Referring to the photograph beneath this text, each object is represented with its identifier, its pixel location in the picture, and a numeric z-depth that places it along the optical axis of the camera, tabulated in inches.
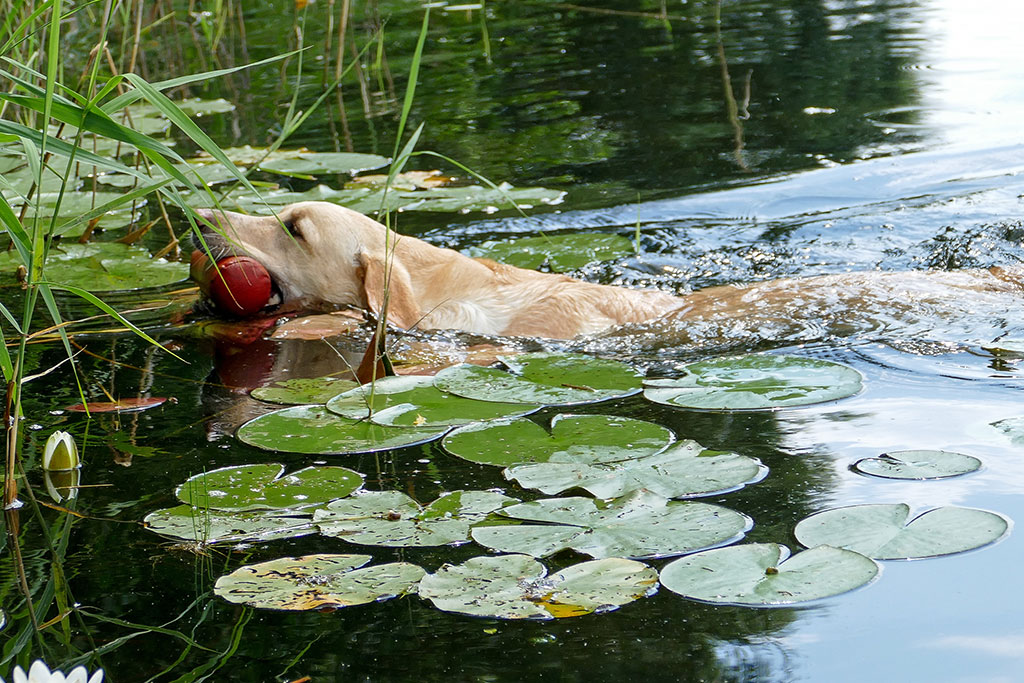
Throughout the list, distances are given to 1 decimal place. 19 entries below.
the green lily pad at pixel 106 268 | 365.7
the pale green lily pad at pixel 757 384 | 254.7
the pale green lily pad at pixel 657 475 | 202.7
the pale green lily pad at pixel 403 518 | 189.3
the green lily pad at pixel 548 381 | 264.1
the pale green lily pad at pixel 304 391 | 273.0
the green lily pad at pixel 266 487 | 206.8
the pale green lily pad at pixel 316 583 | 170.2
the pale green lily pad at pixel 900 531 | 175.6
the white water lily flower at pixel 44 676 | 122.9
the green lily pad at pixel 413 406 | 248.4
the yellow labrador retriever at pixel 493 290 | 340.8
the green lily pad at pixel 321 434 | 234.7
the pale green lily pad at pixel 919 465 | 203.9
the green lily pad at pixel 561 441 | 222.5
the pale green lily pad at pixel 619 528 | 180.1
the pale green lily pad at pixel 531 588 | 164.4
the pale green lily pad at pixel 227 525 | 192.9
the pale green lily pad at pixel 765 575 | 164.6
